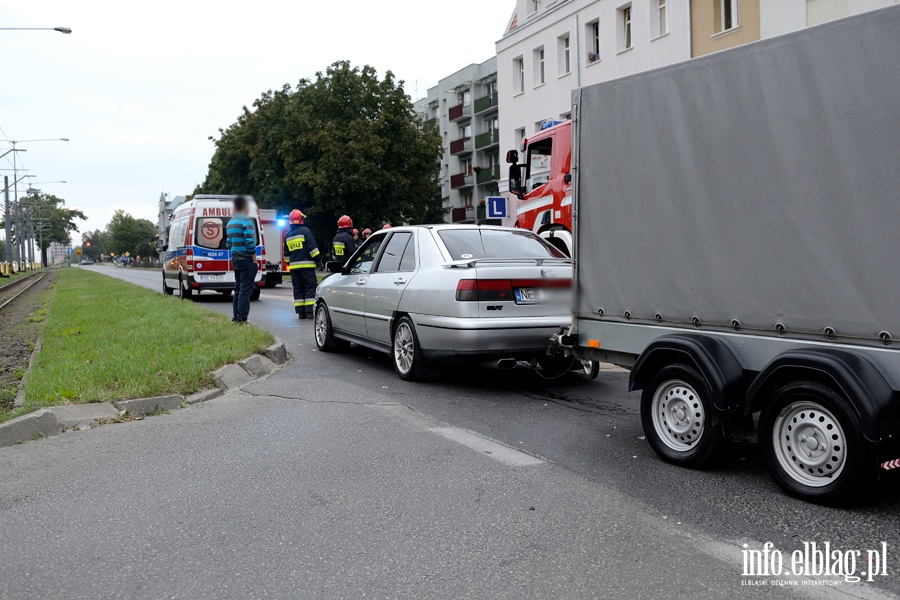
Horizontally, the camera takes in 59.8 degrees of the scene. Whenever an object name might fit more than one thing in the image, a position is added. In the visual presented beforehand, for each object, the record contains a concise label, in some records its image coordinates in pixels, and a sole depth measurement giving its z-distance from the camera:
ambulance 19.41
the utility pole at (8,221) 53.98
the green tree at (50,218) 110.88
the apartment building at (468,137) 57.50
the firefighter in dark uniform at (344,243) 14.53
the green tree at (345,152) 41.19
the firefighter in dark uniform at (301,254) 13.30
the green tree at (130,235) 159.12
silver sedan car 6.93
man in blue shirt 12.25
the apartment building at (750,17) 21.20
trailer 3.67
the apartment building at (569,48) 27.73
